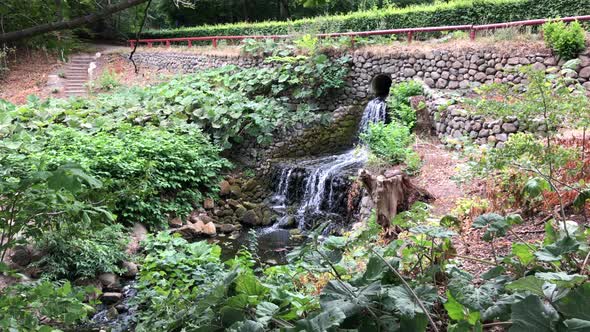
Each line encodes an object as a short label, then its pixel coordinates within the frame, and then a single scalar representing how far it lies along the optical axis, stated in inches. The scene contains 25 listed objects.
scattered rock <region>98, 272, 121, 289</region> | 247.0
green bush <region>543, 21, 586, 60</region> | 322.3
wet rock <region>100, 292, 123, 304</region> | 236.2
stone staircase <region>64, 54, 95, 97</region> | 662.5
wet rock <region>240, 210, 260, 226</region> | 364.8
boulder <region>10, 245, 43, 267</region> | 236.2
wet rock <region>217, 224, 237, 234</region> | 352.8
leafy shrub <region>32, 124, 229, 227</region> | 307.6
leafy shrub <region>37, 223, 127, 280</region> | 233.6
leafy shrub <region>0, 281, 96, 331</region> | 84.0
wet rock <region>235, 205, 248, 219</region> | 373.1
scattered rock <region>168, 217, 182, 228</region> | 338.6
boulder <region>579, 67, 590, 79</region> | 317.4
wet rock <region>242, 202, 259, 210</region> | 385.7
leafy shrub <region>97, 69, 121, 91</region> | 662.5
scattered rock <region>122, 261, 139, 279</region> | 262.1
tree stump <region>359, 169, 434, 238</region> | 234.8
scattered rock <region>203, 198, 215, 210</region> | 376.2
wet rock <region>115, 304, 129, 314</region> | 228.2
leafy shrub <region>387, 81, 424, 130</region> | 407.8
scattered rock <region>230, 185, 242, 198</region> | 400.5
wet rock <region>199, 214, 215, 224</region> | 358.9
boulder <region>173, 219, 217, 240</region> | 333.7
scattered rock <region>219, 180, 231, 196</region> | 395.3
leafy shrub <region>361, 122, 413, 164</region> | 330.0
